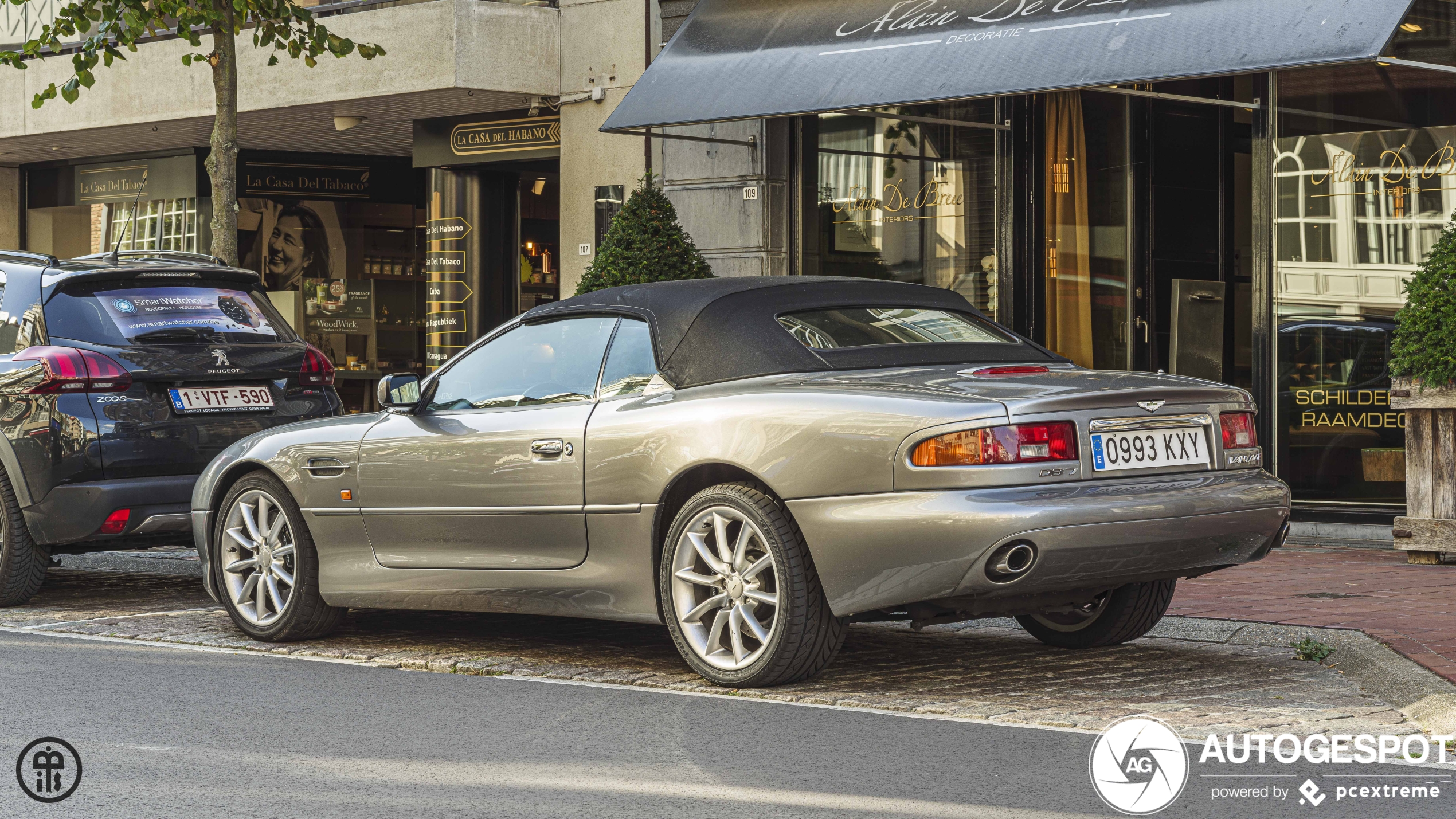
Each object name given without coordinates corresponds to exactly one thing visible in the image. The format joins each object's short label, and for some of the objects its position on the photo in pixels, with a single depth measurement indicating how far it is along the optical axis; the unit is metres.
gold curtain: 13.36
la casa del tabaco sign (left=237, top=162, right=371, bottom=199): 20.52
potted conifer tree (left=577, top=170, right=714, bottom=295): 13.91
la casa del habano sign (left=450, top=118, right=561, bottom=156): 17.09
